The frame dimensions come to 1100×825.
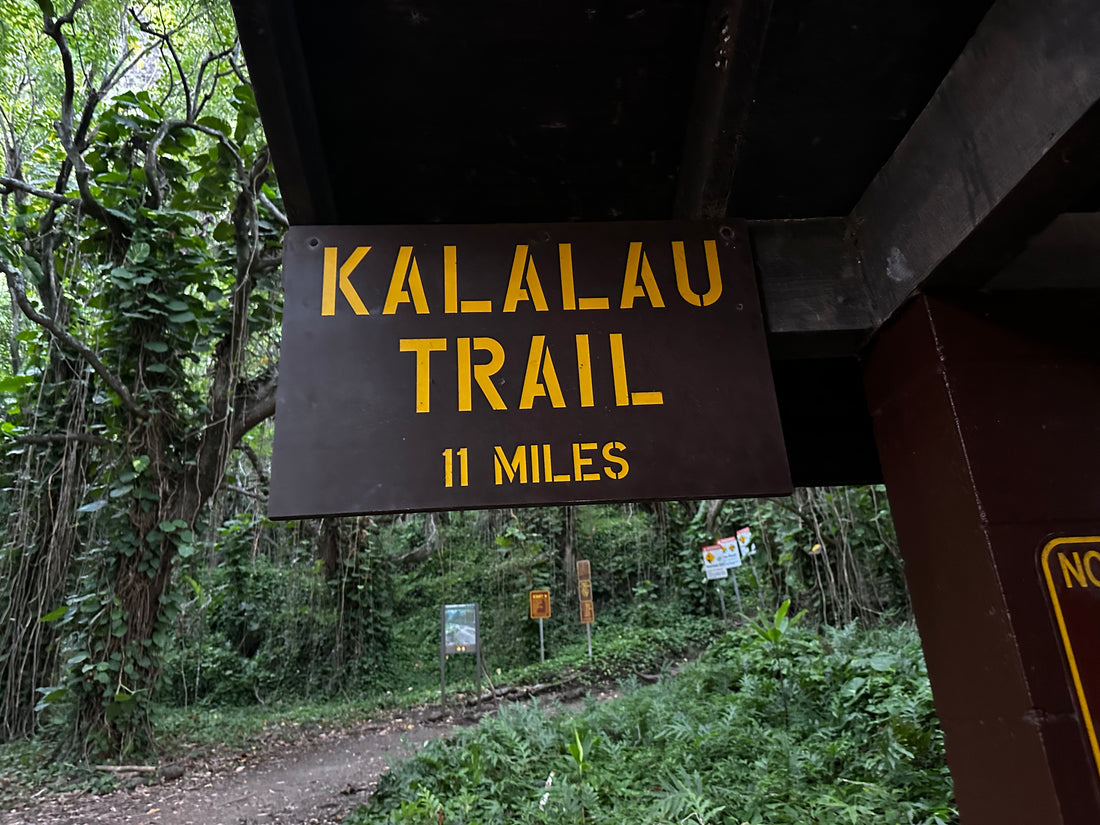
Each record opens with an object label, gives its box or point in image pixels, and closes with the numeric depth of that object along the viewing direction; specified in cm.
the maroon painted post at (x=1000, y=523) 119
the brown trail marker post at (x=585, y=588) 1131
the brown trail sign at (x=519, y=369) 138
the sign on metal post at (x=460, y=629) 937
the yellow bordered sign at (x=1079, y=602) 119
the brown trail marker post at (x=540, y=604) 1106
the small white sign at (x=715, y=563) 1088
